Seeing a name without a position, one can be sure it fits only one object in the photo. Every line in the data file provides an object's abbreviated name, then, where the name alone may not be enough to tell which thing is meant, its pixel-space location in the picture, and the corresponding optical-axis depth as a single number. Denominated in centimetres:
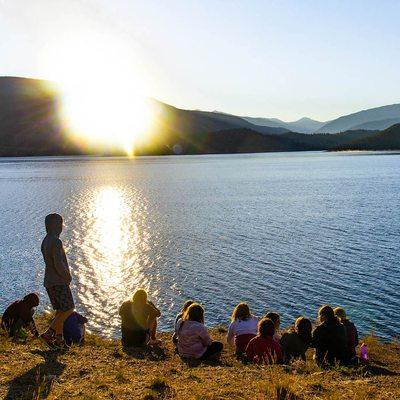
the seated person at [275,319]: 1301
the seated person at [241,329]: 1320
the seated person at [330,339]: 1249
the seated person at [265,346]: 1188
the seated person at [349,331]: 1293
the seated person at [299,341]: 1291
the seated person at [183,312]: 1364
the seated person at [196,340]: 1241
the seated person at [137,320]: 1377
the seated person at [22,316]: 1391
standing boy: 1134
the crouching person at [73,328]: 1336
